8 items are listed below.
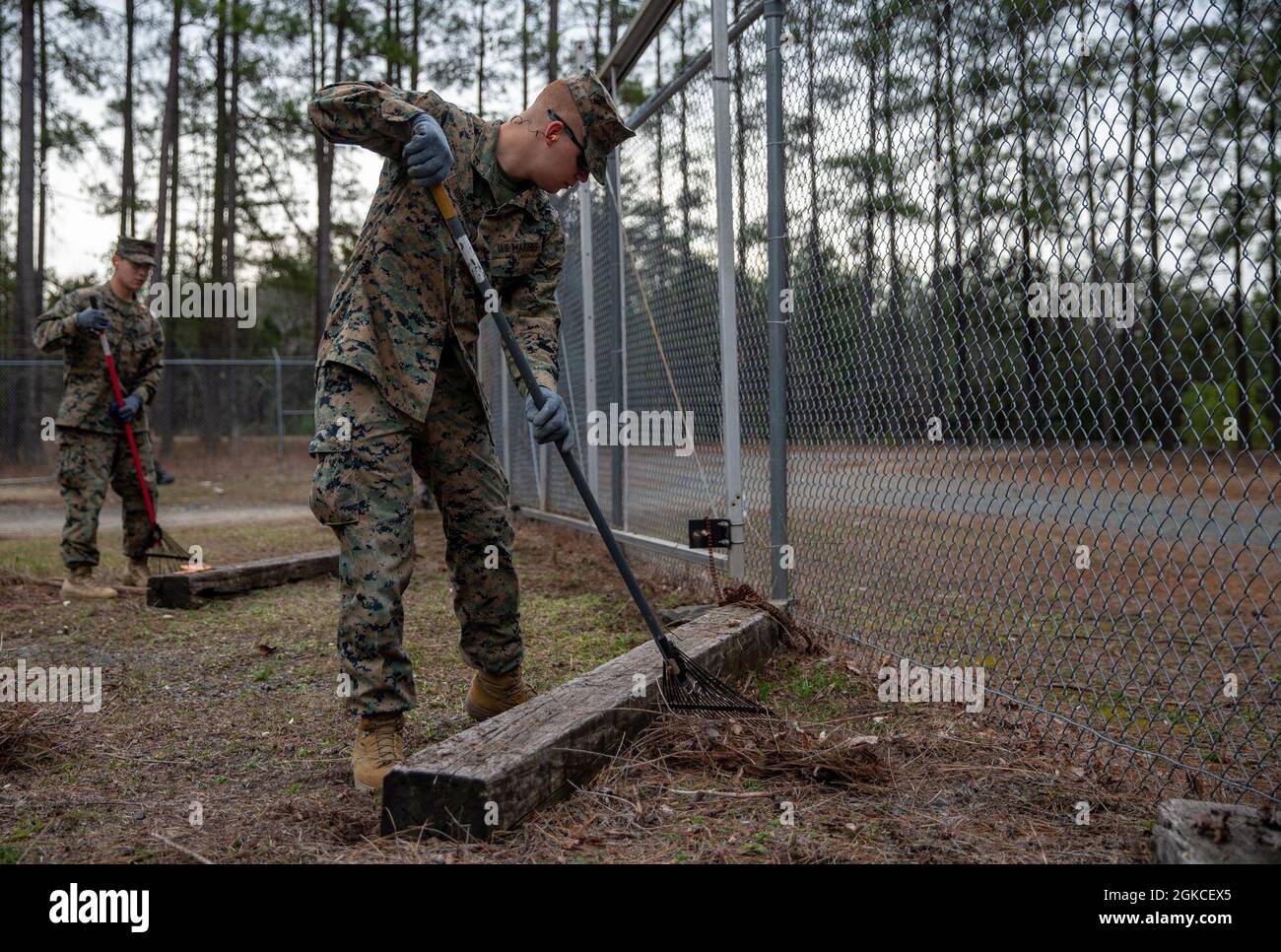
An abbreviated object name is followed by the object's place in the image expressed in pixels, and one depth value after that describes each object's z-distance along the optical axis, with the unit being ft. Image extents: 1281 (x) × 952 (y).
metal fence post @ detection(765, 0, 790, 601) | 13.32
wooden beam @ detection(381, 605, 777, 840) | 7.39
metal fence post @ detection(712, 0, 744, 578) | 14.49
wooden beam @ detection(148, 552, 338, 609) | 18.20
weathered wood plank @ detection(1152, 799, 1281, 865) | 6.31
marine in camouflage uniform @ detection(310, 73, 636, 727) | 8.92
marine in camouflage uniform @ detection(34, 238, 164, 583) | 19.77
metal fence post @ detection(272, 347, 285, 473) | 56.70
